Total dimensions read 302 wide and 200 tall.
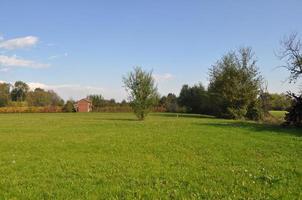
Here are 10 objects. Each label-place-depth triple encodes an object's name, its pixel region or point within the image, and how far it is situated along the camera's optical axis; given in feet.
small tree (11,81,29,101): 353.60
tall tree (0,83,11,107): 282.74
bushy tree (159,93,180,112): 234.51
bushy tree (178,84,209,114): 209.82
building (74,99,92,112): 262.05
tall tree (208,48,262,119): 139.17
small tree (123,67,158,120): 113.93
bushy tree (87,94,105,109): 261.17
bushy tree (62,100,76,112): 247.82
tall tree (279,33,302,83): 91.85
